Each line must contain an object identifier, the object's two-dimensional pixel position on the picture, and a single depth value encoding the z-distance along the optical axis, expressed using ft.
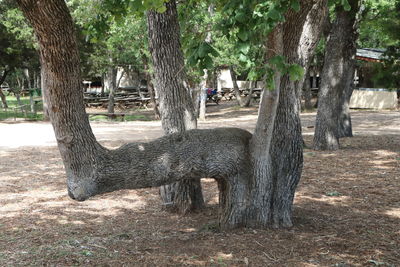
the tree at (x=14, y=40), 74.08
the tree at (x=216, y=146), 12.69
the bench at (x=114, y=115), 77.82
